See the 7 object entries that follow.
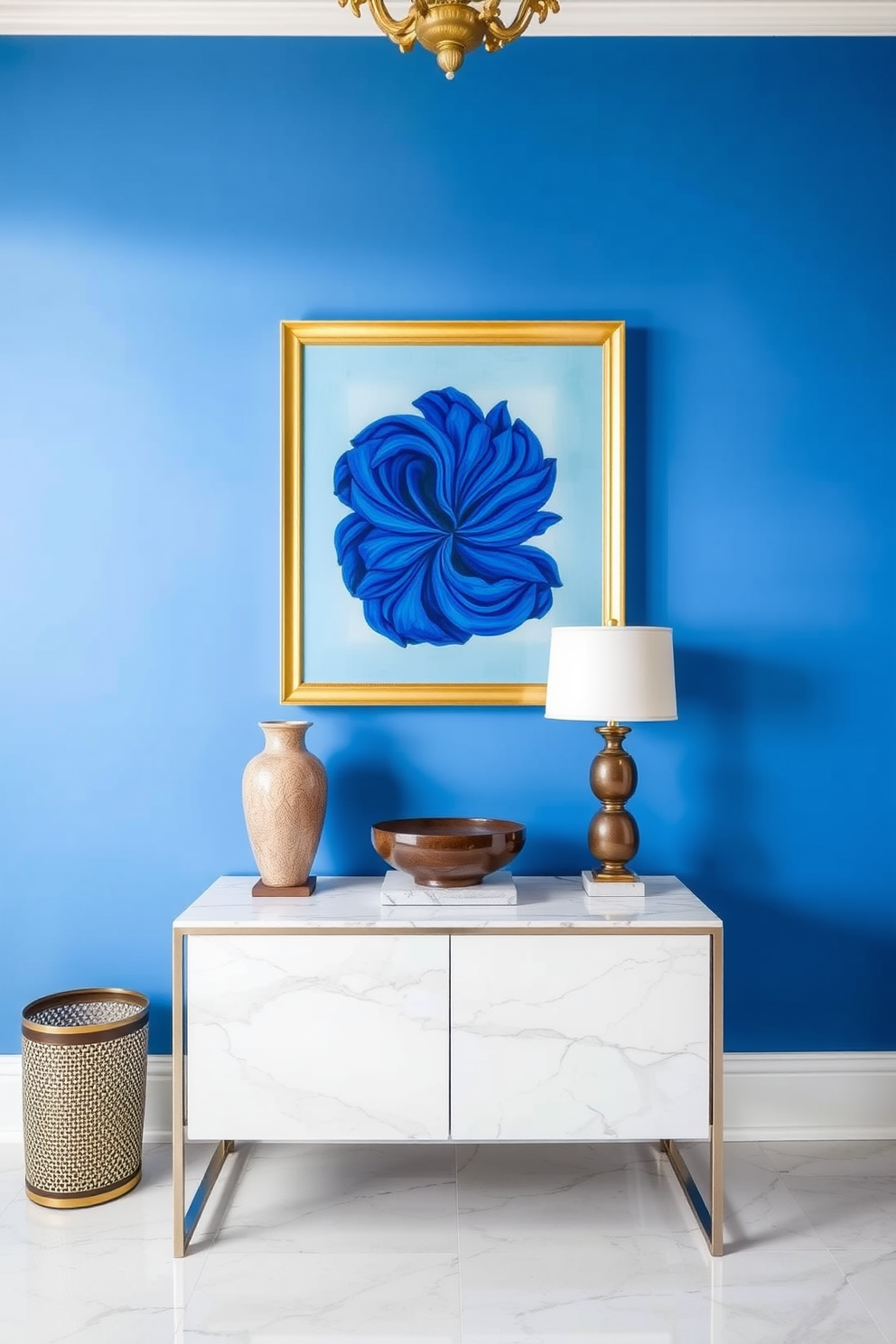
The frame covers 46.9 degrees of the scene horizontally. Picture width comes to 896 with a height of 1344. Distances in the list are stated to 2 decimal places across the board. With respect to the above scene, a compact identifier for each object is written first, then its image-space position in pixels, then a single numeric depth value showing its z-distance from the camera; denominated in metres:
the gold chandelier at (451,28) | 1.34
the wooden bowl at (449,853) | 2.21
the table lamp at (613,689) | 2.23
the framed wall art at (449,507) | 2.56
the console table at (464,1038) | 2.11
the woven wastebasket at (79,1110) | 2.27
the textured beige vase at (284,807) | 2.32
